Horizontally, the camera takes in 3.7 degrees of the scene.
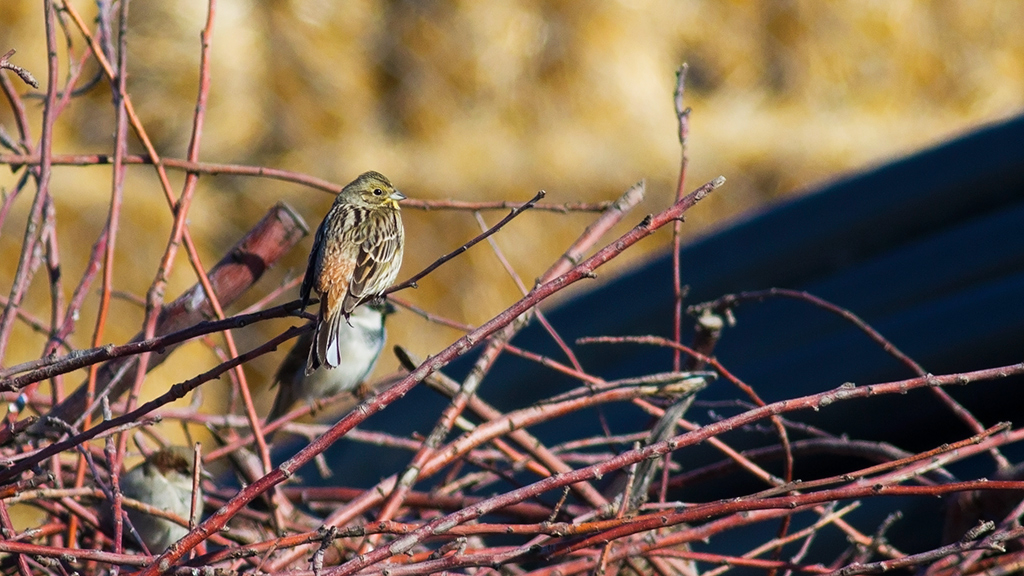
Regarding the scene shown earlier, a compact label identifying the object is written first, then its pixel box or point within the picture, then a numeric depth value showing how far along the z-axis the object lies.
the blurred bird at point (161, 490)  9.79
